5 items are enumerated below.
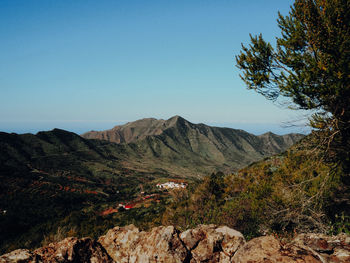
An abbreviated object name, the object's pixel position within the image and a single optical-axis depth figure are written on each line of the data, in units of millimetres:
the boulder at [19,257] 5626
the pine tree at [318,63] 6812
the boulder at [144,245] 6266
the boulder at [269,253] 4383
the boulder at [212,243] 6195
